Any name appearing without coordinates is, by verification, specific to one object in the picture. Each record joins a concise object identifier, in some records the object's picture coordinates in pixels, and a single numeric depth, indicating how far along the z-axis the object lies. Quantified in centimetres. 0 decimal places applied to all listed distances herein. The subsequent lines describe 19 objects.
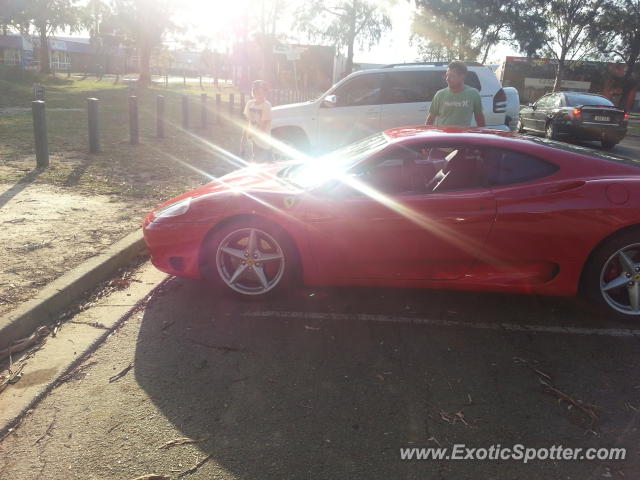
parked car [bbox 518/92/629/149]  1489
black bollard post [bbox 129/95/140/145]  1096
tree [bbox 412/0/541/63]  4138
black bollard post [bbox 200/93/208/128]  1608
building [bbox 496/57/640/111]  4294
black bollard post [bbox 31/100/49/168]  807
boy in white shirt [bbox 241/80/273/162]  796
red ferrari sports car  362
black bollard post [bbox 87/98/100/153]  966
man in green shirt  609
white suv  973
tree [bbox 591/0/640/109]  3753
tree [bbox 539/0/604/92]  3700
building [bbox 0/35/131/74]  5412
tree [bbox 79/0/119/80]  3568
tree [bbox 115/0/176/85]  3350
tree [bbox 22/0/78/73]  3612
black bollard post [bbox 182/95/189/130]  1541
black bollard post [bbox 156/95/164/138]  1274
